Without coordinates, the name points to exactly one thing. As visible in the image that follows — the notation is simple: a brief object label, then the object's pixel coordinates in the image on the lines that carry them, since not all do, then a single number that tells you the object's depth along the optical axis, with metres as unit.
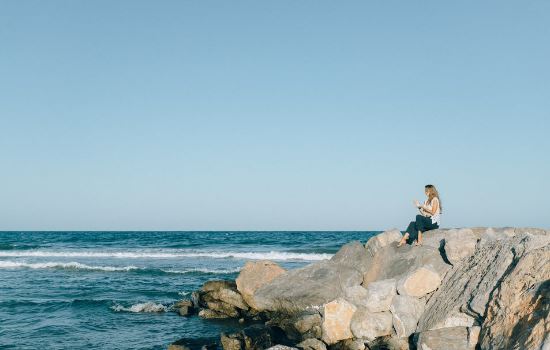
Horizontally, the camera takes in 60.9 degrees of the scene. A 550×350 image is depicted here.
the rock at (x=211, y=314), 14.37
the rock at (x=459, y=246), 10.60
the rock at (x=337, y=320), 10.19
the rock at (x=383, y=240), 13.27
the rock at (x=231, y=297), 14.31
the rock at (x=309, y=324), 10.62
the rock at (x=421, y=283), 10.31
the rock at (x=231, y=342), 10.28
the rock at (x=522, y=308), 6.39
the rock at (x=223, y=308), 14.34
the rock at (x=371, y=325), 9.92
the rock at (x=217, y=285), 15.30
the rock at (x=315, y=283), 11.70
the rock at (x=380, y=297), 10.34
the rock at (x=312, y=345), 9.59
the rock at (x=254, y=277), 13.74
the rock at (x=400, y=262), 11.04
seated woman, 12.68
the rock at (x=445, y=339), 7.88
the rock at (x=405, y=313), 9.75
